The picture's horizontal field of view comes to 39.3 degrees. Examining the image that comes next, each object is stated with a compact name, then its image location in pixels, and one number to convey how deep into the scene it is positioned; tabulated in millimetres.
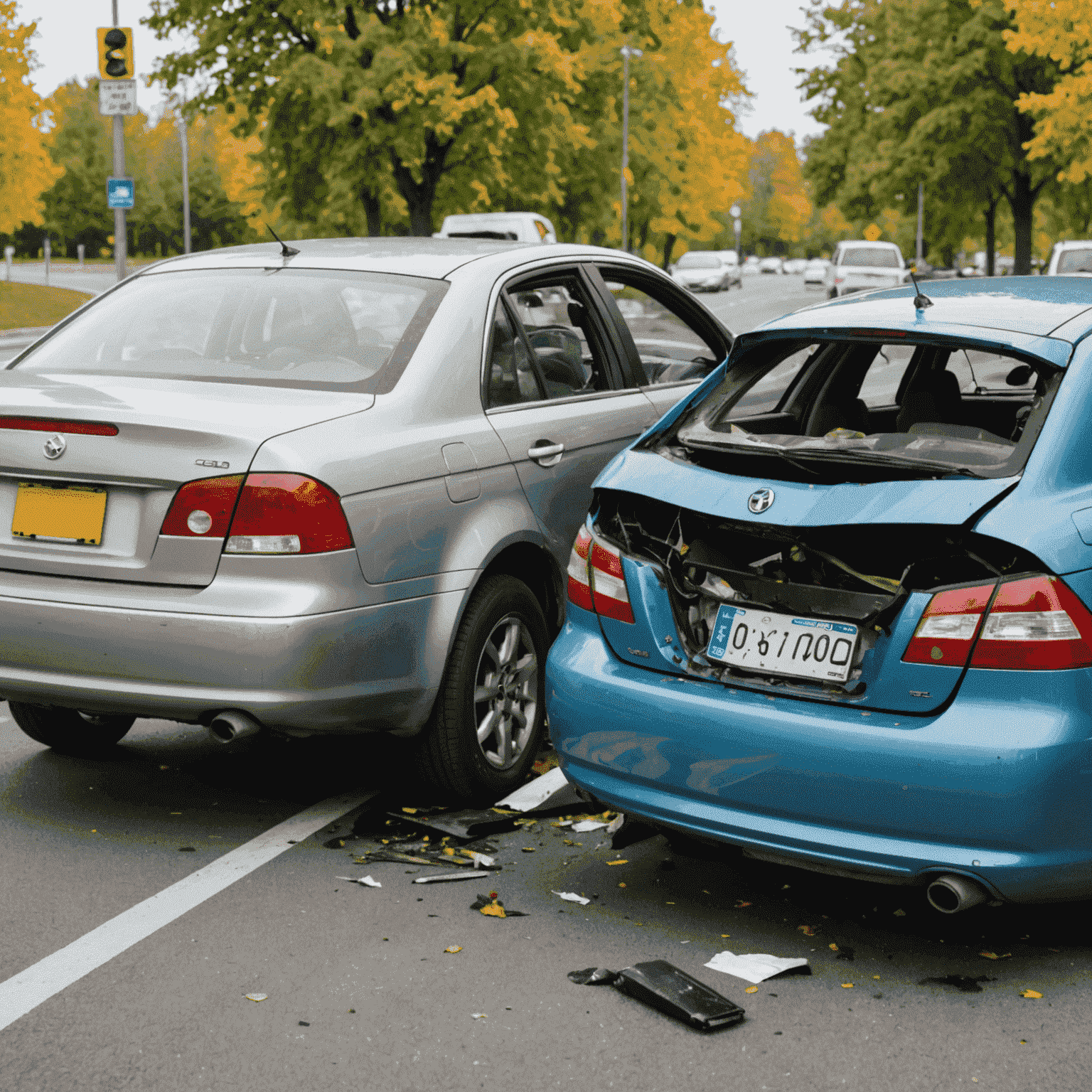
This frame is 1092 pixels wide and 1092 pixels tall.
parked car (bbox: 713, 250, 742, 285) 66500
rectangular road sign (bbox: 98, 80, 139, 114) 19047
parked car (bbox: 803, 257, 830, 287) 75312
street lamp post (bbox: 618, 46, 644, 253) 41375
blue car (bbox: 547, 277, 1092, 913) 3367
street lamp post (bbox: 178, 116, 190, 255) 58206
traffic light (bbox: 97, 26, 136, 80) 18891
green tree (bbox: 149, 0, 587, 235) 27250
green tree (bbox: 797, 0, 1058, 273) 35312
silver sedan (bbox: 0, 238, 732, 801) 4168
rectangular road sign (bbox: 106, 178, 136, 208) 20609
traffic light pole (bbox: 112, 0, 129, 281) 20750
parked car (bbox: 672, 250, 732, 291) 59812
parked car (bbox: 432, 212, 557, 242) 27203
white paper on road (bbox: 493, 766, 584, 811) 4926
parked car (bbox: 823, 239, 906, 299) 39938
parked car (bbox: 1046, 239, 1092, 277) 22547
